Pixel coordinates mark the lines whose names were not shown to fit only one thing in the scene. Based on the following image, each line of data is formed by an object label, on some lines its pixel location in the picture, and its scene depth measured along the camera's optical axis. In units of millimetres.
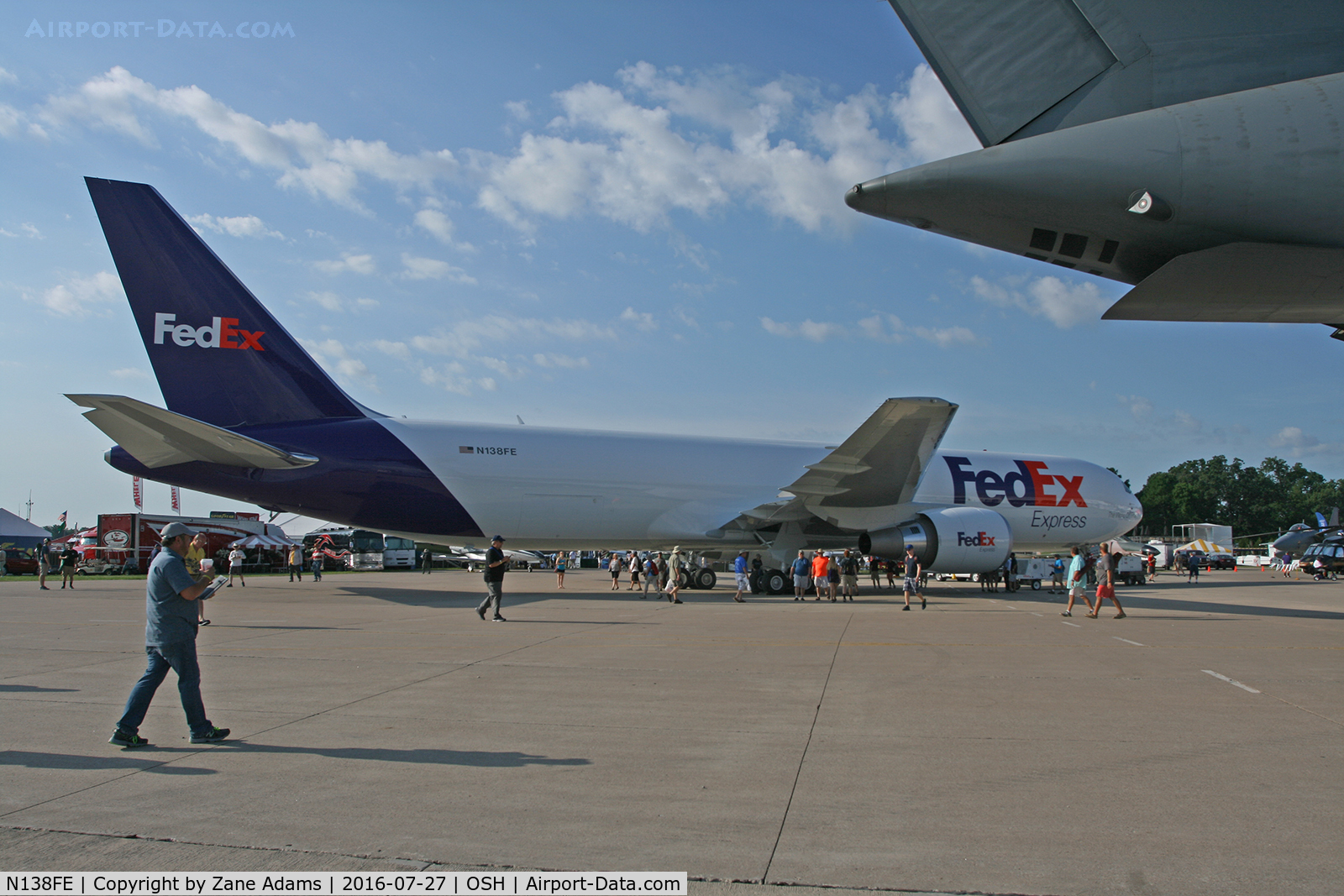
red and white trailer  38188
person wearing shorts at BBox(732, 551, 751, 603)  19305
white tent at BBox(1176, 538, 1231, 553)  57712
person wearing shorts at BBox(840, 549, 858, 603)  20953
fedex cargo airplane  16609
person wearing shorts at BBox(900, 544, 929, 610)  17156
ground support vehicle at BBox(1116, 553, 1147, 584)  30797
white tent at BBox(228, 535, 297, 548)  42141
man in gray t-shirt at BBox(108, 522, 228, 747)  4902
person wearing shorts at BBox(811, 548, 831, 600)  19828
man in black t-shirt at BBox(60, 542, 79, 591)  23625
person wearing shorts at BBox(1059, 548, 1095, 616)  15011
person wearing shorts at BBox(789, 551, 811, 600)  20000
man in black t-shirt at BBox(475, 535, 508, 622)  13312
